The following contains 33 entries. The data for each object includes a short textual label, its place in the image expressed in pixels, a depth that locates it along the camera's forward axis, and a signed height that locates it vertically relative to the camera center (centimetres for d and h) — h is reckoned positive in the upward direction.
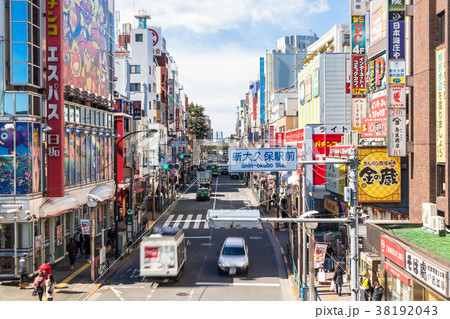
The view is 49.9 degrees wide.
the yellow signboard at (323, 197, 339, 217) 3154 -332
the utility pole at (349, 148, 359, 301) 1505 -214
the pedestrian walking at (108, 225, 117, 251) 3431 -562
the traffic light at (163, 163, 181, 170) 4446 -57
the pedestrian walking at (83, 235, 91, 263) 3250 -592
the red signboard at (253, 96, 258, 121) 11394 +1190
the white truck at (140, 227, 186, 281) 2530 -514
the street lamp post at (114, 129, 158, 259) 3192 -550
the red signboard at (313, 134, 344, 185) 4418 +126
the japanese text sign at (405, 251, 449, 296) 1375 -358
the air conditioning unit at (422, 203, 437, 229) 1926 -225
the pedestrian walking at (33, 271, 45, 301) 2125 -553
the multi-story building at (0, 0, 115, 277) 2641 +161
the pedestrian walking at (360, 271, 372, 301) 2092 -569
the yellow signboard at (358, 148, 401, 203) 2583 -105
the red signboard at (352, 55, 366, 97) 3047 +519
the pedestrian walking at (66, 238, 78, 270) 2914 -554
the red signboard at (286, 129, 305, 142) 4644 +230
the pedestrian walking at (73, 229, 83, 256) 3247 -544
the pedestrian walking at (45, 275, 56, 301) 2100 -556
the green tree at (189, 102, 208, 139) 14588 +1200
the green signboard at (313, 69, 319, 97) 4469 +705
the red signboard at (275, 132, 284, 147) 5862 +235
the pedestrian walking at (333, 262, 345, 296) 2294 -574
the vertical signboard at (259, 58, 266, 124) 9039 +1259
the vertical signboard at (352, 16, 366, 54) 2980 +767
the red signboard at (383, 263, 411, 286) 1758 -450
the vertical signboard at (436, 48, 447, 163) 2012 +199
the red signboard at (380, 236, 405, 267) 1731 -358
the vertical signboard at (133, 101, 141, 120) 5584 +548
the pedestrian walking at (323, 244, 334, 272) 2819 -626
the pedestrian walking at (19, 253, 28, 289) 2455 -555
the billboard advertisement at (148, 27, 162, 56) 9000 +2223
